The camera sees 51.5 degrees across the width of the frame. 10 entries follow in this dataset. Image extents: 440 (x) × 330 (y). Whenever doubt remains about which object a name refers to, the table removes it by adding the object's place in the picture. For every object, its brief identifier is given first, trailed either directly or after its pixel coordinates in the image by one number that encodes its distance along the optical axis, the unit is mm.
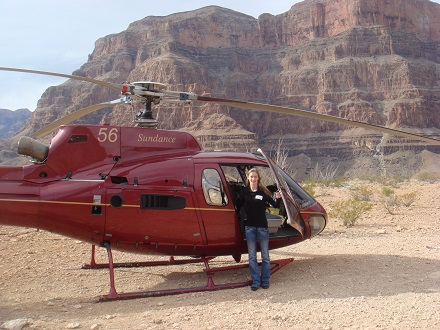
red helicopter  6809
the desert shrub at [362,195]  21714
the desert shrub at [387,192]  20078
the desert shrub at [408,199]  18147
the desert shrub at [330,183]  35438
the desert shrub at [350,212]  13320
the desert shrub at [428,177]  48203
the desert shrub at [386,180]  33975
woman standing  6742
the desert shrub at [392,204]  17031
